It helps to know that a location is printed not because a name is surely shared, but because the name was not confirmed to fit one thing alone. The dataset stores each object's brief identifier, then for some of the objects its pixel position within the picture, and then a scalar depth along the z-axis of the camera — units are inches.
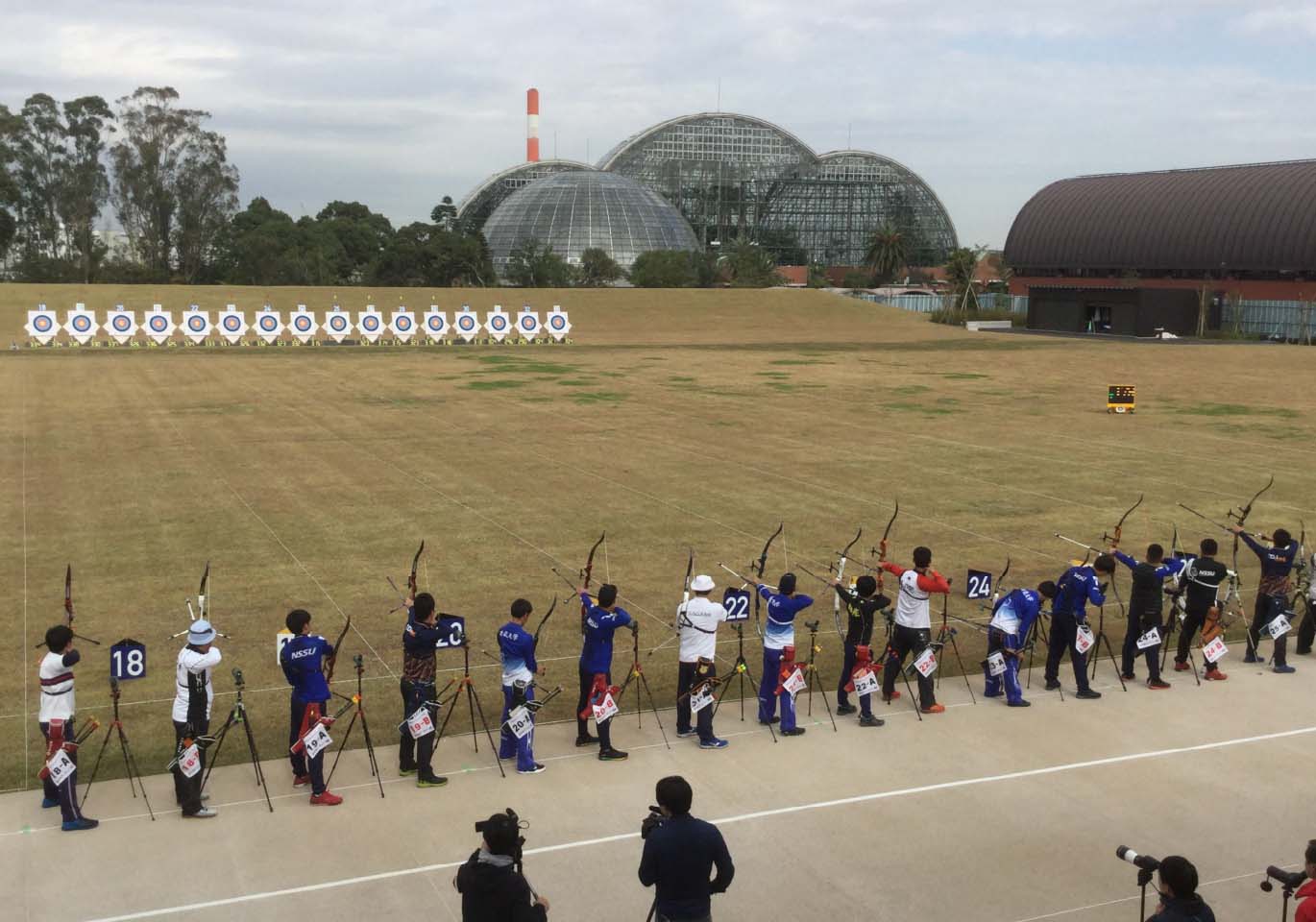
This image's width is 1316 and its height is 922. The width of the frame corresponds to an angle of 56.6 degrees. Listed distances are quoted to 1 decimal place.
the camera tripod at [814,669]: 484.8
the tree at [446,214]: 6141.7
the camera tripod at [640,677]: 469.2
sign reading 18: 410.9
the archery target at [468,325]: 2778.1
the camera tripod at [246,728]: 410.3
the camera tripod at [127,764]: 407.5
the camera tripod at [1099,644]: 543.2
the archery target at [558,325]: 2834.6
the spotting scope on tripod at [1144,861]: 266.8
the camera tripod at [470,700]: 450.0
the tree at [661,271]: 4394.7
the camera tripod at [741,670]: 485.5
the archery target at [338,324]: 2659.9
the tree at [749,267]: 4781.0
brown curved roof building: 3213.6
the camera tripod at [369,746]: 414.3
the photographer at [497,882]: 262.1
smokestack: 6845.5
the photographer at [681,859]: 273.1
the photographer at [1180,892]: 247.3
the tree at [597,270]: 4429.1
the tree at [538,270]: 4212.6
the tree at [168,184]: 4207.7
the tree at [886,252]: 5196.9
